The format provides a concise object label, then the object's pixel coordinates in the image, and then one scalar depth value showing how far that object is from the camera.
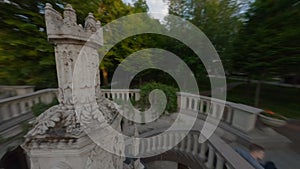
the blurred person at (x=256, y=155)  1.84
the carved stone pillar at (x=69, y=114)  1.14
